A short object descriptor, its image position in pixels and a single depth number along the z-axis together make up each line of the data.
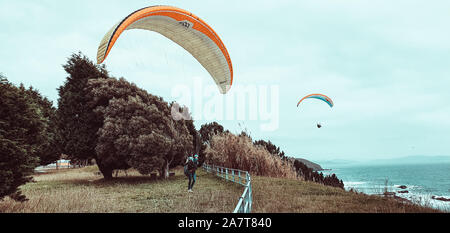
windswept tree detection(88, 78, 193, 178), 14.62
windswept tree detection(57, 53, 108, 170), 15.36
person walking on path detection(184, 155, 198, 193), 10.29
